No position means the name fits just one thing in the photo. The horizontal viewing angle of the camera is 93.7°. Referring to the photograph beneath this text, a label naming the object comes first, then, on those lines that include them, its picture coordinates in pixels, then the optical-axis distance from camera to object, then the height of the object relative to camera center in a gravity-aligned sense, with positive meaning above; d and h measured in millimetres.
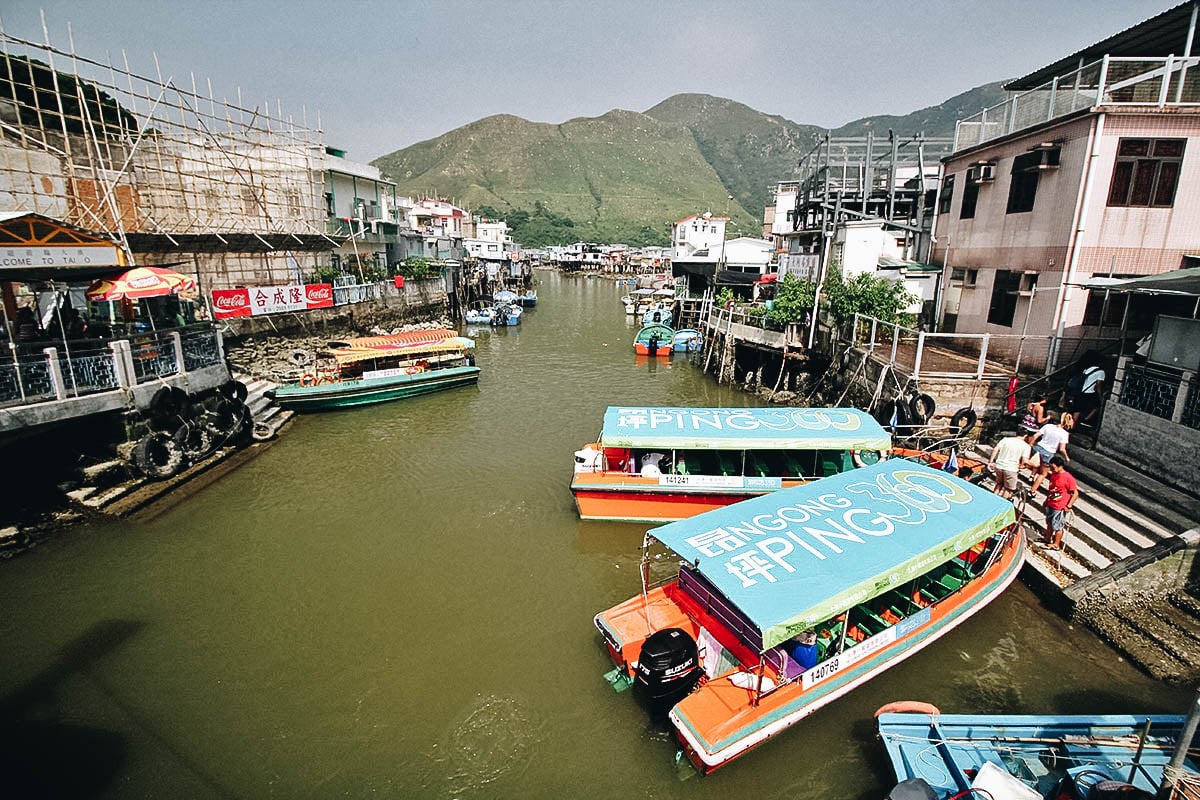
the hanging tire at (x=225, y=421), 16084 -4396
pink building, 13461 +1909
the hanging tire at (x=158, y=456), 13599 -4615
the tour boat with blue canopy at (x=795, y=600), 6711 -4727
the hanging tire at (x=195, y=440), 14875 -4580
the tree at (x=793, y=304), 23562 -1605
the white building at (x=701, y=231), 63531 +3826
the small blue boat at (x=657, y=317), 40406 -3626
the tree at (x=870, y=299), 19703 -1210
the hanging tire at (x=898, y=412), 15352 -4053
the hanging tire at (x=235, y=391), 16995 -3676
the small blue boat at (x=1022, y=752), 5648 -5241
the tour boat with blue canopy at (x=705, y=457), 12219 -4322
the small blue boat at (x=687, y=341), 33938 -4458
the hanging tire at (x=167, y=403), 14148 -3398
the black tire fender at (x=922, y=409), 15000 -3761
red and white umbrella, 13617 -445
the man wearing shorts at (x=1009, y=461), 10984 -3793
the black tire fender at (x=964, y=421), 14852 -4072
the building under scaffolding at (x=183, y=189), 21078 +3437
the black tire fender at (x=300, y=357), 24172 -3889
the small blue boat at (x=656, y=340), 33469 -4331
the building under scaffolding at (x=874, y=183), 25922 +3970
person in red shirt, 9938 -4130
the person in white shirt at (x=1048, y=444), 11008 -3487
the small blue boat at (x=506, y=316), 45625 -3986
